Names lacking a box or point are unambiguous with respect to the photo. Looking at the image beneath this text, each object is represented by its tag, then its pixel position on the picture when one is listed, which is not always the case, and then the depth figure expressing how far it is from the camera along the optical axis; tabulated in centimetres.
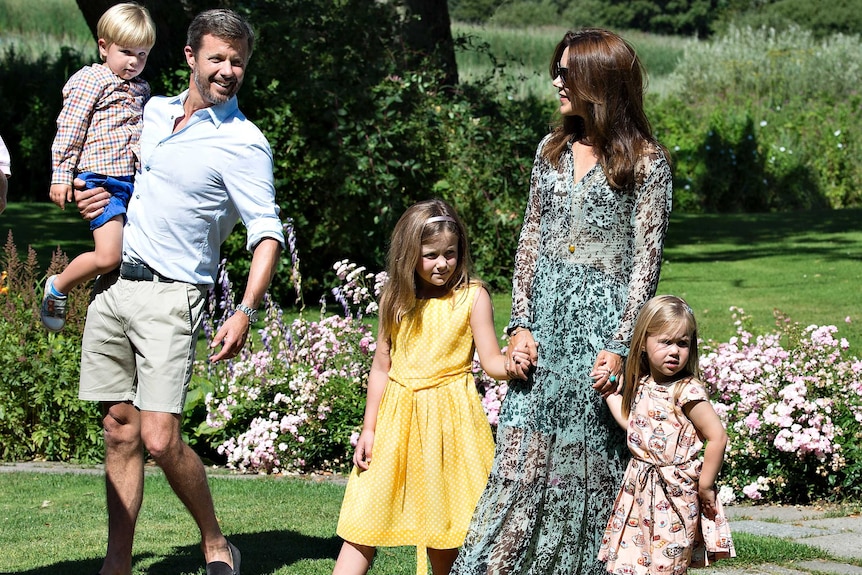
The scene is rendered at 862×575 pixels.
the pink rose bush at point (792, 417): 1149
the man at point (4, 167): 709
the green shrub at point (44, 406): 1370
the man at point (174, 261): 806
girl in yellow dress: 789
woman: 720
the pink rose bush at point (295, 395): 1314
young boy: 861
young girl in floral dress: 712
